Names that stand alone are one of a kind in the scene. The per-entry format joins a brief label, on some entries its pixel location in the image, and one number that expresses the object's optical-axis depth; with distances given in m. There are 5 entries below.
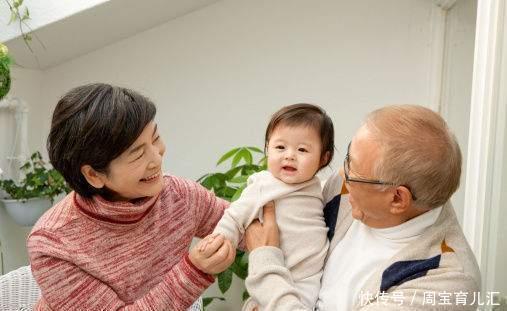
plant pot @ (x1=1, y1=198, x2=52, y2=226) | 2.55
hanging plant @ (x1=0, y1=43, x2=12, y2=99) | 1.83
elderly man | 1.11
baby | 1.35
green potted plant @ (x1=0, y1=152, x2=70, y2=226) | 2.54
